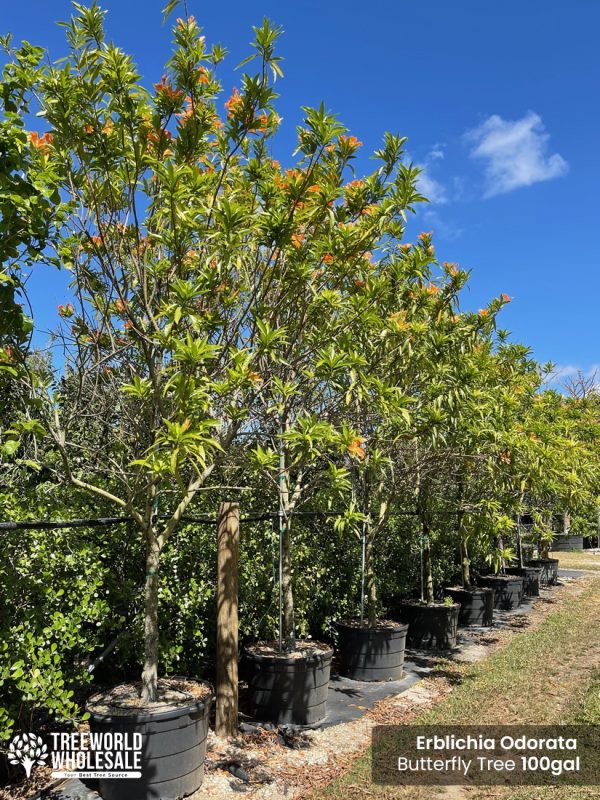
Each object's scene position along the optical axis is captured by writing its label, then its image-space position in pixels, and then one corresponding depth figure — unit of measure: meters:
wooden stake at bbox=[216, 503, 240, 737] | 3.98
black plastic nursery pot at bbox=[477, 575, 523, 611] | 9.41
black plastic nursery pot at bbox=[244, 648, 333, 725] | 4.22
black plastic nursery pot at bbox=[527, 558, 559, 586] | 12.11
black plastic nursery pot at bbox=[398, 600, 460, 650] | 6.63
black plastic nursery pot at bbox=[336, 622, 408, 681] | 5.42
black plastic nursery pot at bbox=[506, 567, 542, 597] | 10.52
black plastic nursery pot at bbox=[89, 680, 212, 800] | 3.05
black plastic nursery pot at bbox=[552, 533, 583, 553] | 21.42
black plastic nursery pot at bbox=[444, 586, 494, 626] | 8.04
